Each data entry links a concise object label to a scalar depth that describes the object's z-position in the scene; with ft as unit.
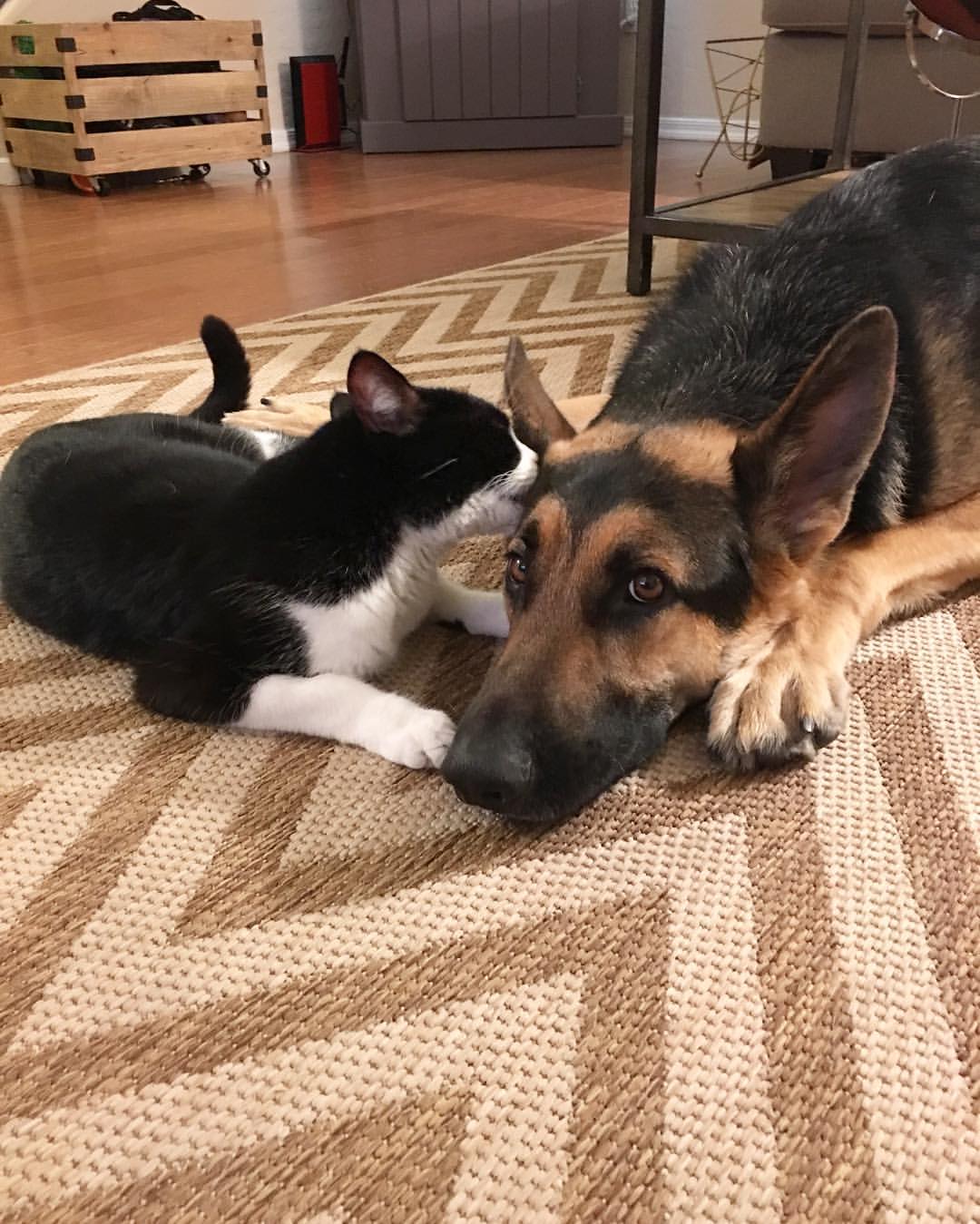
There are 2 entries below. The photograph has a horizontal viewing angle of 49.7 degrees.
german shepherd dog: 3.60
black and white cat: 4.21
